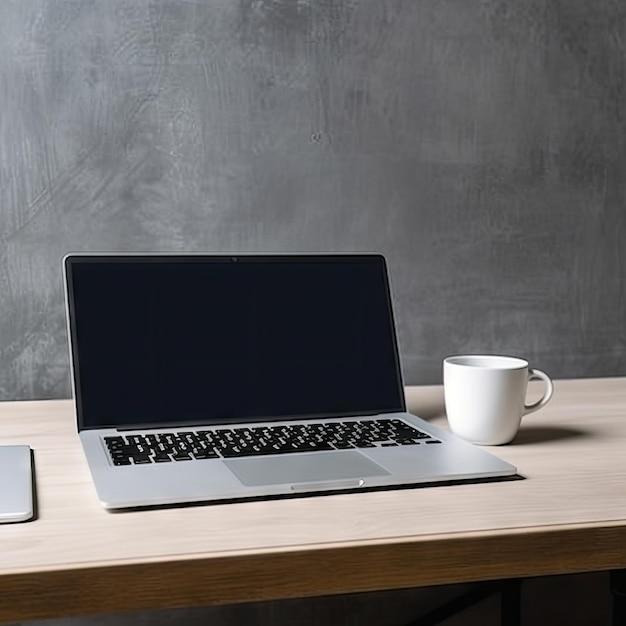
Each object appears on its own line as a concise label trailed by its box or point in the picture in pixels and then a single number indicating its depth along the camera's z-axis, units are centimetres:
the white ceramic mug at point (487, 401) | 116
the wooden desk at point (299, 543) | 91
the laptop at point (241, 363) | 114
